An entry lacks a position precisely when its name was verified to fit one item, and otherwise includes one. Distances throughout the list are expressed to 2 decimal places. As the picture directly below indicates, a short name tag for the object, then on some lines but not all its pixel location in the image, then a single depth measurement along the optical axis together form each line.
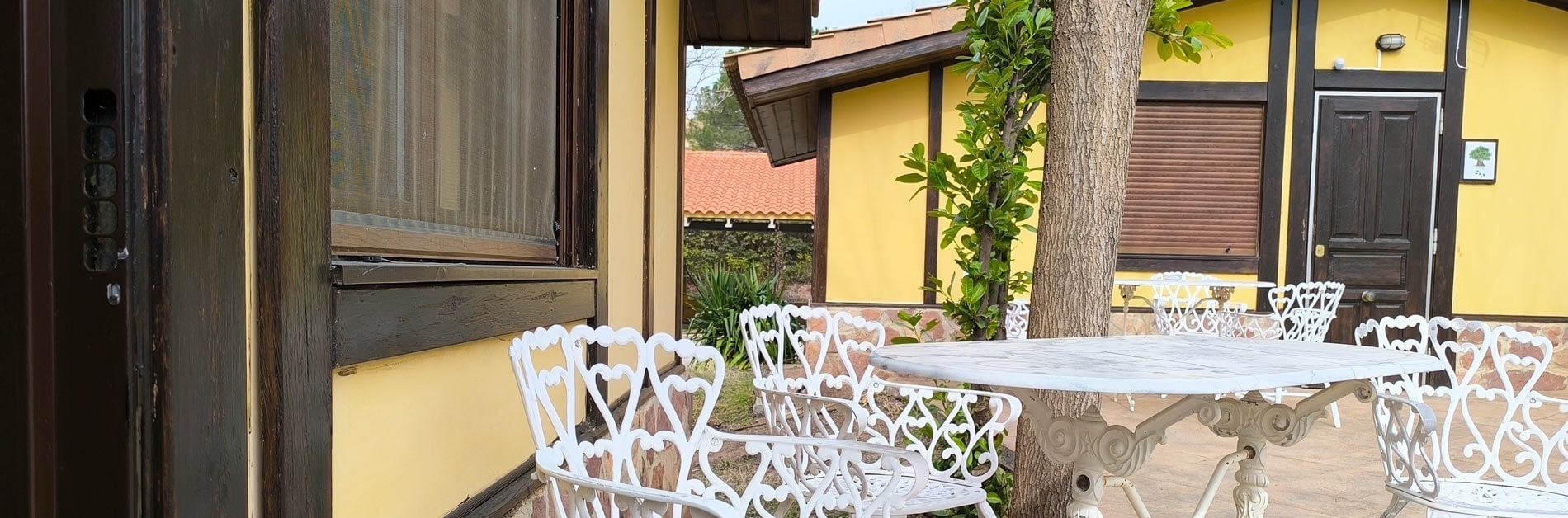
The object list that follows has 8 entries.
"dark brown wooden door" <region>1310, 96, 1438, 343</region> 6.98
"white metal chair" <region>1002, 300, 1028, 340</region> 5.80
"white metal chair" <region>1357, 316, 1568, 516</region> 2.35
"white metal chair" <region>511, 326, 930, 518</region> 1.31
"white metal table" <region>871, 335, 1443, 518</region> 1.58
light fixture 6.88
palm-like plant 9.81
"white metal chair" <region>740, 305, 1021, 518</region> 2.32
